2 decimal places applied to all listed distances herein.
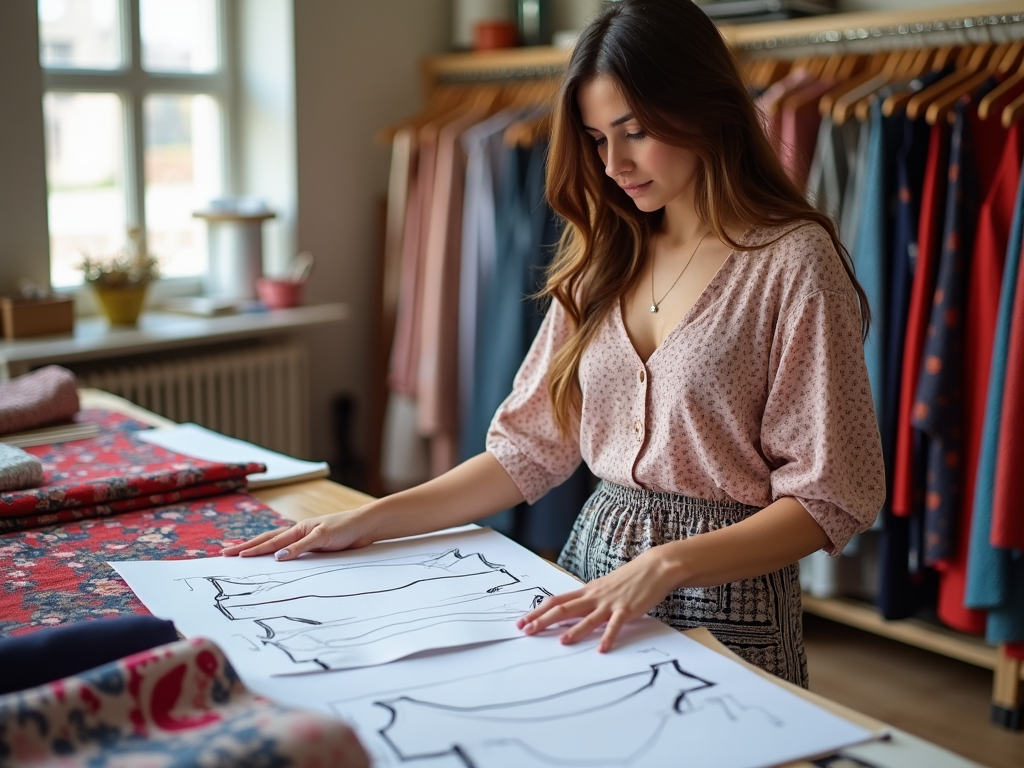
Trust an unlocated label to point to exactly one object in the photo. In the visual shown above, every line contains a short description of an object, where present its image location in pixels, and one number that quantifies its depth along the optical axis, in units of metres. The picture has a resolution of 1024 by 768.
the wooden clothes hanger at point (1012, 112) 2.01
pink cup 3.07
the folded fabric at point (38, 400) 1.67
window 2.88
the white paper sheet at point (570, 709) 0.81
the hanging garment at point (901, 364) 2.24
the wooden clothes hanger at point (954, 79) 2.16
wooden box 2.50
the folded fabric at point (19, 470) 1.36
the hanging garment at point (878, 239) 2.26
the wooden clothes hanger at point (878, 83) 2.25
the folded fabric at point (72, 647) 0.85
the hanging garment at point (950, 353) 2.15
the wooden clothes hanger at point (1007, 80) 2.05
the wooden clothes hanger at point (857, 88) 2.28
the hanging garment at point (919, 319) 2.19
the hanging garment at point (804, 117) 2.39
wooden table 0.83
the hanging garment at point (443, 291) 3.09
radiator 2.77
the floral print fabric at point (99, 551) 1.08
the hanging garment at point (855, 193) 2.35
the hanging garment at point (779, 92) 2.41
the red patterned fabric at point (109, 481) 1.33
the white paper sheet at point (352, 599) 0.99
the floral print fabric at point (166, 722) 0.72
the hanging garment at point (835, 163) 2.39
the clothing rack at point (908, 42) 2.27
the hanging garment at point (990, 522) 2.06
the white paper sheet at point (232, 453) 1.55
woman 1.19
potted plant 2.74
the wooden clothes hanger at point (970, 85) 2.11
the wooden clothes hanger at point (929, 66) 2.18
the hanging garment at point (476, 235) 2.98
